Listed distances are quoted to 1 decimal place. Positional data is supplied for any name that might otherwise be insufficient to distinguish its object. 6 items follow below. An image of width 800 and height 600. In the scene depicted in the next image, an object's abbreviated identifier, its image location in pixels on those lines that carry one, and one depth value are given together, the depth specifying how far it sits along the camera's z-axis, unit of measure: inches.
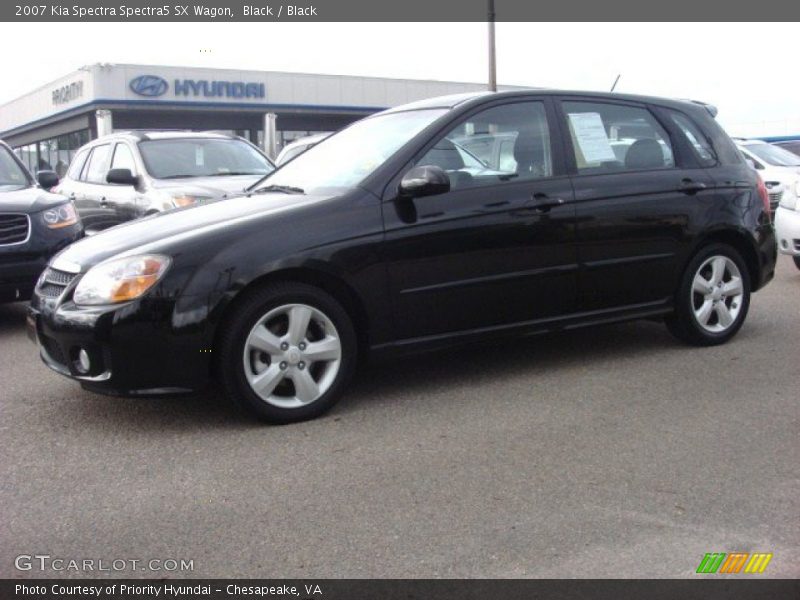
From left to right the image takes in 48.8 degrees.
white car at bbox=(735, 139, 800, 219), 561.3
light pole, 781.3
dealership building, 1348.4
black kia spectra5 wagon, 167.2
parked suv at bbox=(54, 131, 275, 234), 337.7
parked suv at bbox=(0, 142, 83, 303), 276.1
